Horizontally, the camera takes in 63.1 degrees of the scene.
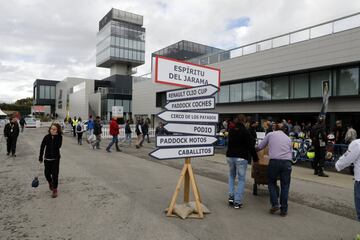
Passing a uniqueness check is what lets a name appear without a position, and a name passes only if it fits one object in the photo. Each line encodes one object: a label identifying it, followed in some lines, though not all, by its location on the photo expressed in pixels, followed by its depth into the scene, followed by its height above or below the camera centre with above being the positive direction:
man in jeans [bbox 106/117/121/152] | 14.73 -0.49
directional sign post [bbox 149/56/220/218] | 5.30 +0.06
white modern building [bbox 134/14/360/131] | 16.59 +3.13
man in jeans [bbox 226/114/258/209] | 5.70 -0.60
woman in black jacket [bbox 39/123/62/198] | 6.41 -0.86
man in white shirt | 3.92 -0.51
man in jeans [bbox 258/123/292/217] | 5.34 -0.87
